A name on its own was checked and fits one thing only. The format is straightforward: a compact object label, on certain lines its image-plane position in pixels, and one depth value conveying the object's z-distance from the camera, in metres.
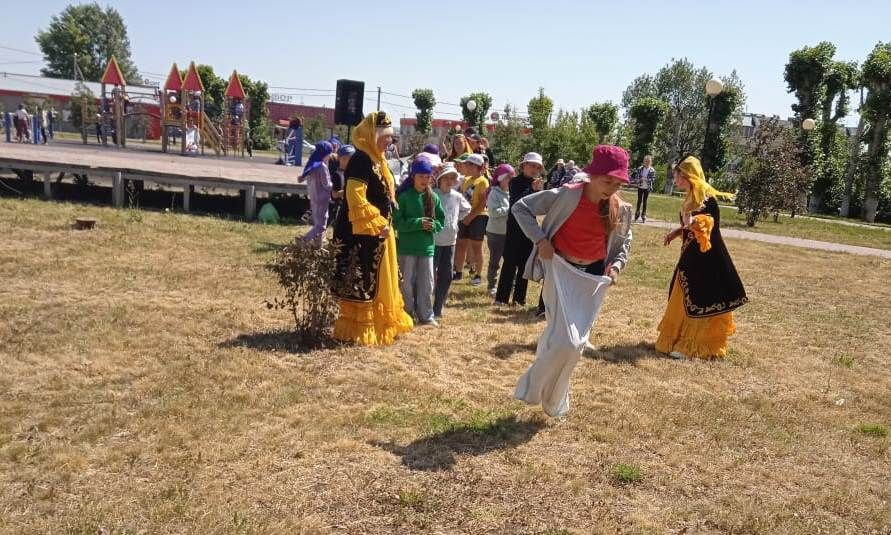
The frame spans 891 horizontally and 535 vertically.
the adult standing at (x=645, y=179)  17.47
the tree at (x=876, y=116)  25.75
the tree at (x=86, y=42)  80.62
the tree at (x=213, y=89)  46.41
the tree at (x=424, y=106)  53.03
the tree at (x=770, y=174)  19.09
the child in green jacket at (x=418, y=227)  6.25
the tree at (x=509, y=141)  27.35
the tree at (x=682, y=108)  57.44
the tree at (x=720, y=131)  34.78
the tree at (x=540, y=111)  28.23
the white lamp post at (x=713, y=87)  15.01
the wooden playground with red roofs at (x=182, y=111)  22.94
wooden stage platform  12.11
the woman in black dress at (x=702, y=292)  6.27
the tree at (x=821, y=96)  29.27
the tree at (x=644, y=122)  38.09
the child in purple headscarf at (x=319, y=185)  8.79
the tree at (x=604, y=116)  41.41
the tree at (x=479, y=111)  44.84
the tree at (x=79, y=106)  33.22
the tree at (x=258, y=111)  45.06
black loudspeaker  16.28
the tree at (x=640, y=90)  70.00
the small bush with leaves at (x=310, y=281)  5.54
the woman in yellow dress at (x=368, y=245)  5.56
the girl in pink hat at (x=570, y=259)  4.15
